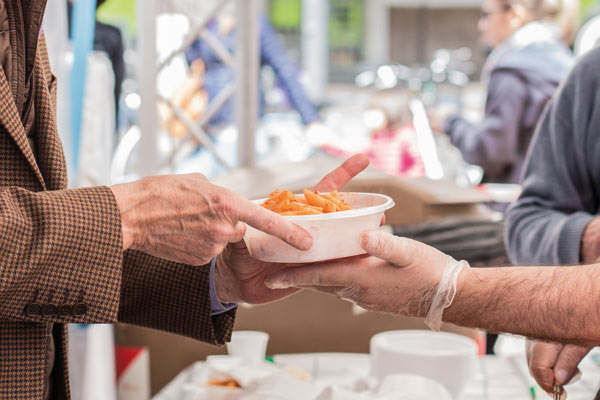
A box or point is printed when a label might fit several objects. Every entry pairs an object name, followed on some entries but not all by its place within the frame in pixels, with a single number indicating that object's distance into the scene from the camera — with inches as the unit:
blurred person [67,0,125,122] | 117.6
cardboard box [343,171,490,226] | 90.4
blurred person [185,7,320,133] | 183.6
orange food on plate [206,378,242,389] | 69.3
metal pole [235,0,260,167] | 130.2
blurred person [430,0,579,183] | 130.0
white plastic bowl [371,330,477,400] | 68.0
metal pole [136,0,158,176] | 97.9
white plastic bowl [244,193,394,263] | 54.3
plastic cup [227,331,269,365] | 73.4
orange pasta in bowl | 55.7
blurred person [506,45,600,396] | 72.6
